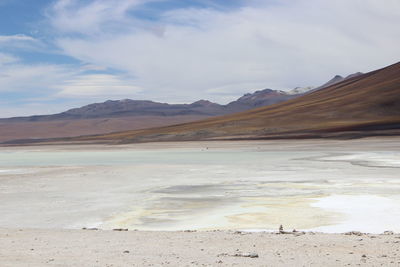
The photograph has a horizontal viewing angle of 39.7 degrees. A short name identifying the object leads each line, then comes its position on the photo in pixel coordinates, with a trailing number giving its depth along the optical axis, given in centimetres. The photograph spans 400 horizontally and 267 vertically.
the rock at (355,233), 1093
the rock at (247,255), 890
